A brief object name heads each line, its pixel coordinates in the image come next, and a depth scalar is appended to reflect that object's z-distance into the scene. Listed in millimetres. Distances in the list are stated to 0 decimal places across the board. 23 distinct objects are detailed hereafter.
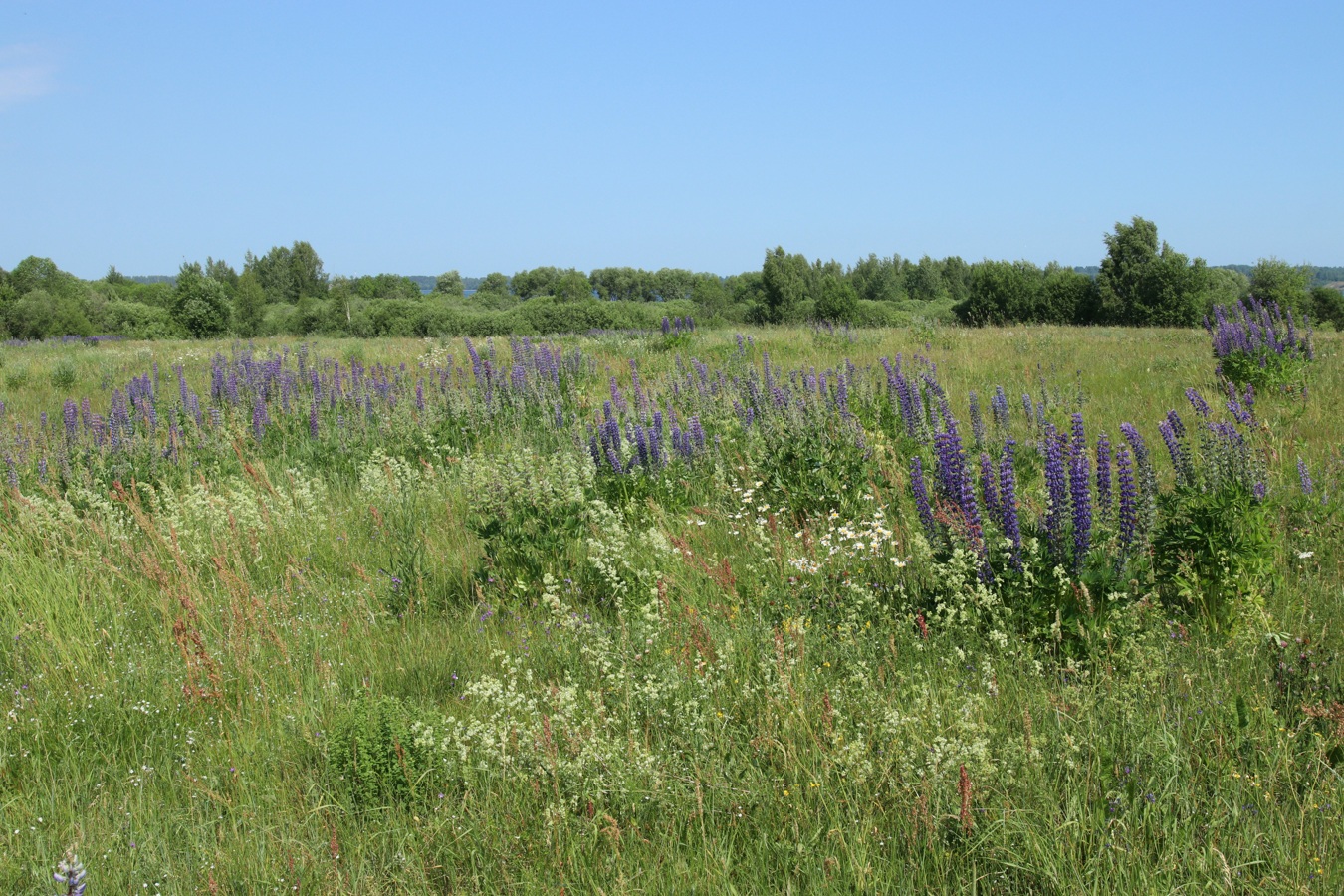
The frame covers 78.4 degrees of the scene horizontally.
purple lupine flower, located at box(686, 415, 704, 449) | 7222
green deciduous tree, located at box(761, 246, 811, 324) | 61372
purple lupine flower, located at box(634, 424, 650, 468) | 6727
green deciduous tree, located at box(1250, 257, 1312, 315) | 52625
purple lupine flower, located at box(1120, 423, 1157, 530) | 4062
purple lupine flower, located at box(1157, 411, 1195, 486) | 4559
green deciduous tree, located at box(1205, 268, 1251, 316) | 51394
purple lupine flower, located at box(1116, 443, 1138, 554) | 3934
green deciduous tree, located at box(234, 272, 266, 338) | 54219
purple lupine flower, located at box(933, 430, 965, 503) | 4562
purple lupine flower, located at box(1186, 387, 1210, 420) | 6176
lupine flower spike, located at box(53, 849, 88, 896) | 1904
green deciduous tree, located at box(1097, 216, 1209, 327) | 50594
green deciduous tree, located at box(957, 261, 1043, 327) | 57188
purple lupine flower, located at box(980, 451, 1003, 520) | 4088
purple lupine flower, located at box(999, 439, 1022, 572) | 3898
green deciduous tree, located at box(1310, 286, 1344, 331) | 68444
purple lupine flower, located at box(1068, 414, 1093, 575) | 3771
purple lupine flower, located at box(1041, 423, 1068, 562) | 3838
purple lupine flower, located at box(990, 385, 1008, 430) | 7559
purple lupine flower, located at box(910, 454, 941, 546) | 4277
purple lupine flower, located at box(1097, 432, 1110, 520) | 4016
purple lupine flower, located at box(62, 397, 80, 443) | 9511
